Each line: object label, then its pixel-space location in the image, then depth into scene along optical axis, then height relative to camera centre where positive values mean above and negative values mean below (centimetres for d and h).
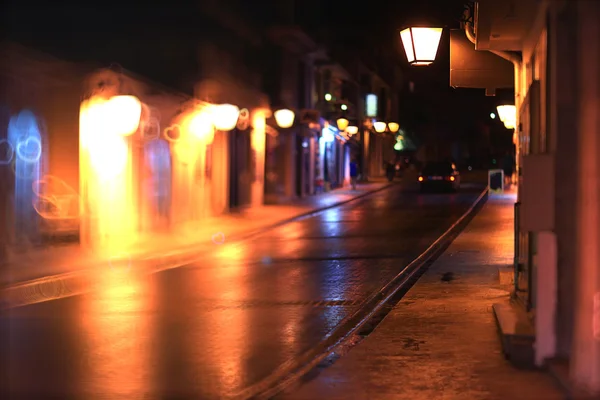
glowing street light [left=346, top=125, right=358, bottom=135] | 4709 +207
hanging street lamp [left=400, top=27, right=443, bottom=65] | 1108 +161
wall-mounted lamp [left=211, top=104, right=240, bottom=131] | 2595 +158
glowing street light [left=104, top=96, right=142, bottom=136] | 1872 +122
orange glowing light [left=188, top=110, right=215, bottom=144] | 2534 +126
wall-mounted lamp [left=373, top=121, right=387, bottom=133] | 4632 +219
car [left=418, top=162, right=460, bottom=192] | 4181 -53
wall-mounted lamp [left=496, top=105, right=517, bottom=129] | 1978 +123
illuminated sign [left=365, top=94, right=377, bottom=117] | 6278 +452
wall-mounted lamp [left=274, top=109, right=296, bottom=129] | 3219 +189
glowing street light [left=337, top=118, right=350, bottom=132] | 4253 +217
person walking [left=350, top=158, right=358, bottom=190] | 4603 -30
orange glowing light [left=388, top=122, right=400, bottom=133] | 4866 +229
